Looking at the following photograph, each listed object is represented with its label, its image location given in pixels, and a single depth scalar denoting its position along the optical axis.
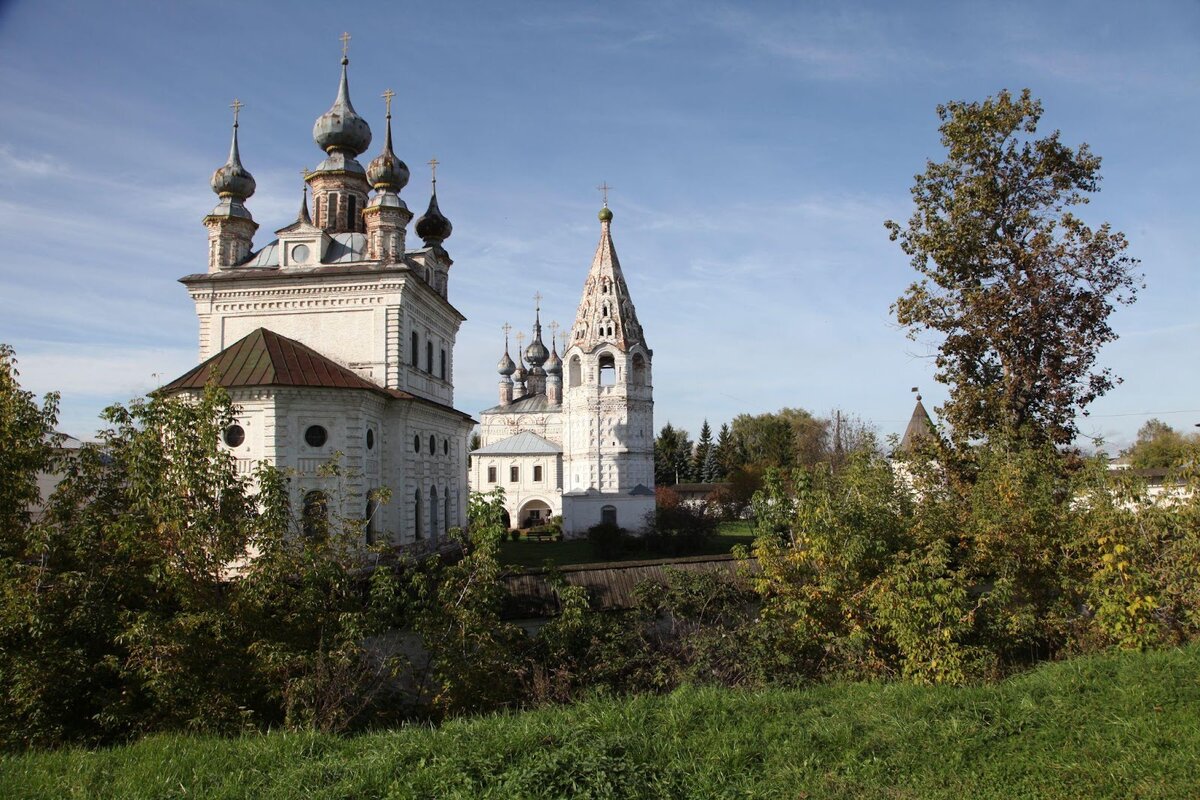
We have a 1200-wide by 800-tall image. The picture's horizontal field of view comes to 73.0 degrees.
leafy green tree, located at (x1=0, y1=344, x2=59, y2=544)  8.28
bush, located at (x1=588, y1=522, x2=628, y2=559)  28.00
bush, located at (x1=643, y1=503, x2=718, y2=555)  28.53
